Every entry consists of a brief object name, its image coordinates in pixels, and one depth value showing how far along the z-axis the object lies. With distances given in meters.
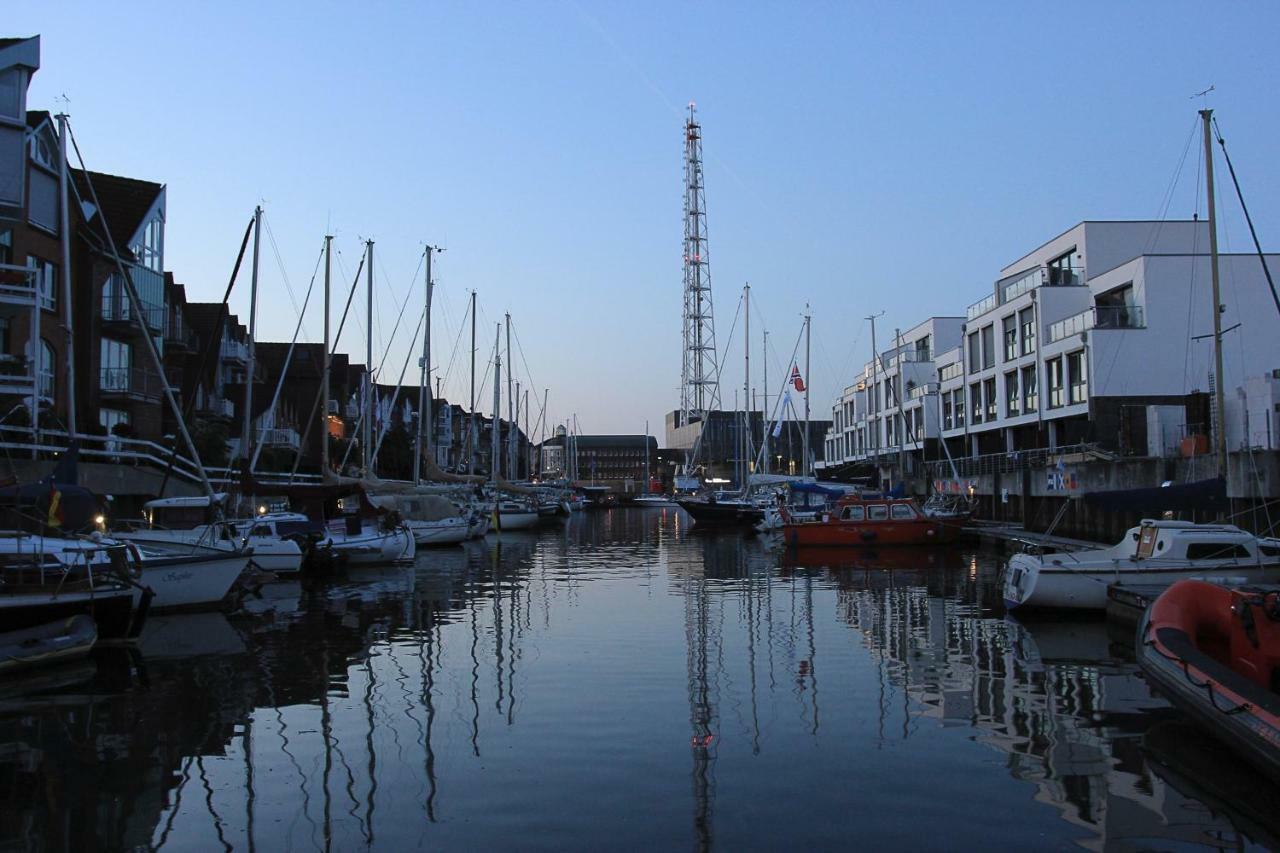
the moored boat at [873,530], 45.59
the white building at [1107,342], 51.12
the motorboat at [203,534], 26.52
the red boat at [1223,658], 10.31
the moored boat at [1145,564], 20.92
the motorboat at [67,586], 16.88
